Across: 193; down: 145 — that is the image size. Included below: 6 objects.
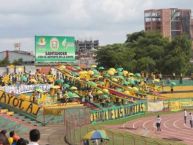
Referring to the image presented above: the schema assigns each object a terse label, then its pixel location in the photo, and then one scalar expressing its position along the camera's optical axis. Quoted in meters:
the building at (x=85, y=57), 147.75
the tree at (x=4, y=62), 122.33
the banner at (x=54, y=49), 75.62
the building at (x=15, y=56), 140.76
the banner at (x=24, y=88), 54.48
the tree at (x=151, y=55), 100.38
